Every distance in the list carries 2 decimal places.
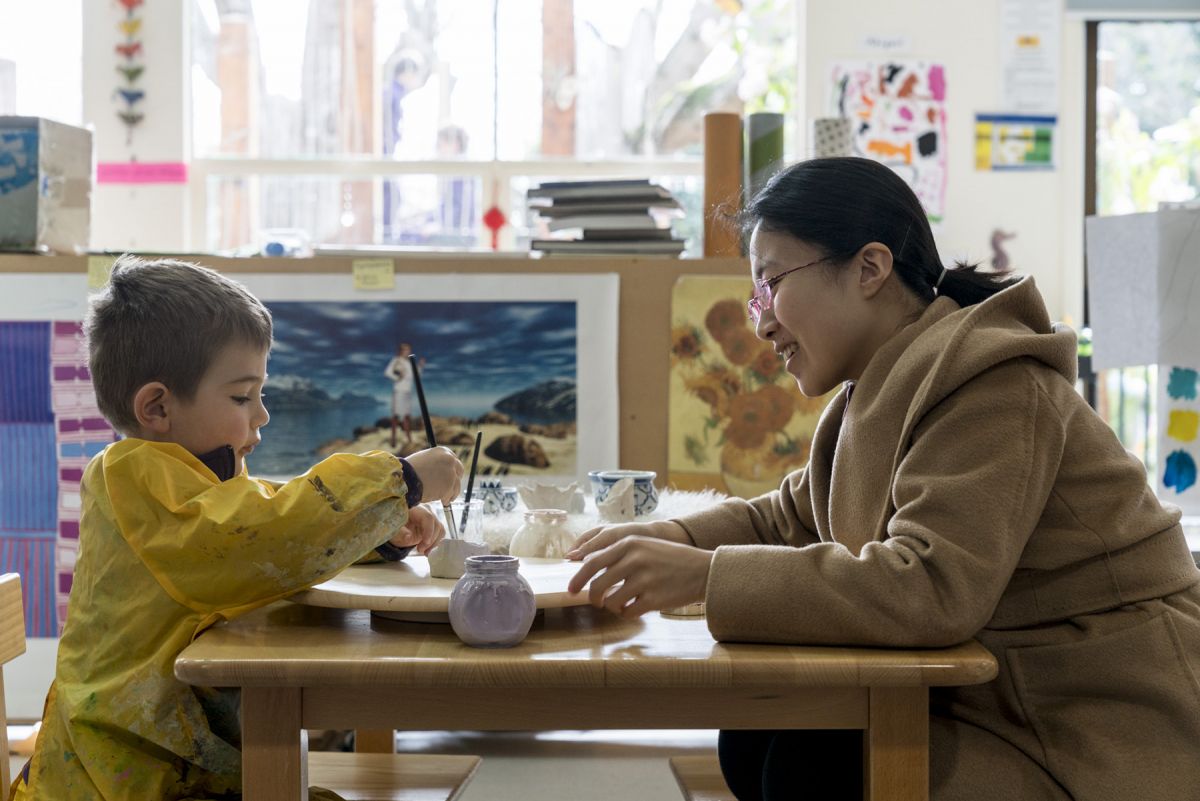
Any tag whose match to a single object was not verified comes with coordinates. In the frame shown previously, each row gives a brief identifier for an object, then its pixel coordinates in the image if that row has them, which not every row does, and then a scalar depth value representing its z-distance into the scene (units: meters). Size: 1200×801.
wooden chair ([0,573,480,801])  1.39
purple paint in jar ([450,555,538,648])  1.02
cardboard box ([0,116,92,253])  2.70
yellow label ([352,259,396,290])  2.77
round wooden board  1.09
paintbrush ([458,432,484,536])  1.36
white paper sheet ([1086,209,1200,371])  2.30
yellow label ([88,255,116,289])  2.73
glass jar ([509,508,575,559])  1.52
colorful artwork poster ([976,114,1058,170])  3.91
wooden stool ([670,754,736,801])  1.45
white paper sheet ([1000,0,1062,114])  3.90
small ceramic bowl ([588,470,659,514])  2.01
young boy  1.14
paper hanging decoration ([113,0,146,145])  3.88
